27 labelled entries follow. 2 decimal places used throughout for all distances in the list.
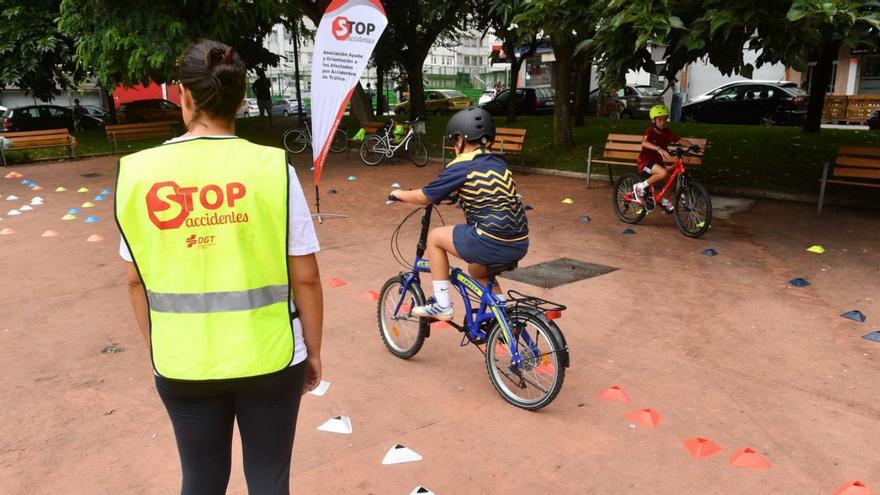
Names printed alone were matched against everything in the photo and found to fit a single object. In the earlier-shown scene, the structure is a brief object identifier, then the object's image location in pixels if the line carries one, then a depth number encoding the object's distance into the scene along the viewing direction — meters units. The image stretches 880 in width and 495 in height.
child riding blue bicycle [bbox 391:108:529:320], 4.02
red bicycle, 8.37
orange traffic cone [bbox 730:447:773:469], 3.54
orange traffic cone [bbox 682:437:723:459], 3.64
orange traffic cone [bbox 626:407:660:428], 3.98
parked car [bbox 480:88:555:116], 27.92
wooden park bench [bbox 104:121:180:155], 18.55
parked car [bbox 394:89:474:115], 34.28
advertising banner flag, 8.48
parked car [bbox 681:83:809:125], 22.53
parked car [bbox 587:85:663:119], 26.83
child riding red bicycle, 8.59
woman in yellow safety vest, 1.85
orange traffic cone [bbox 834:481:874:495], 3.29
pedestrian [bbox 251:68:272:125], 26.48
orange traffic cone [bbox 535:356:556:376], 3.99
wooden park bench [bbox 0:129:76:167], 16.52
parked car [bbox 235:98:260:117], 41.53
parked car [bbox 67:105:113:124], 29.73
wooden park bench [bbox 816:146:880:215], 9.25
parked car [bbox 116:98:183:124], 26.97
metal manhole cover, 6.84
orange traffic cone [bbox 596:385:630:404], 4.29
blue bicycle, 3.97
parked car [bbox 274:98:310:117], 38.97
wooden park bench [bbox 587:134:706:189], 11.52
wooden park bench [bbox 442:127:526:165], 13.70
